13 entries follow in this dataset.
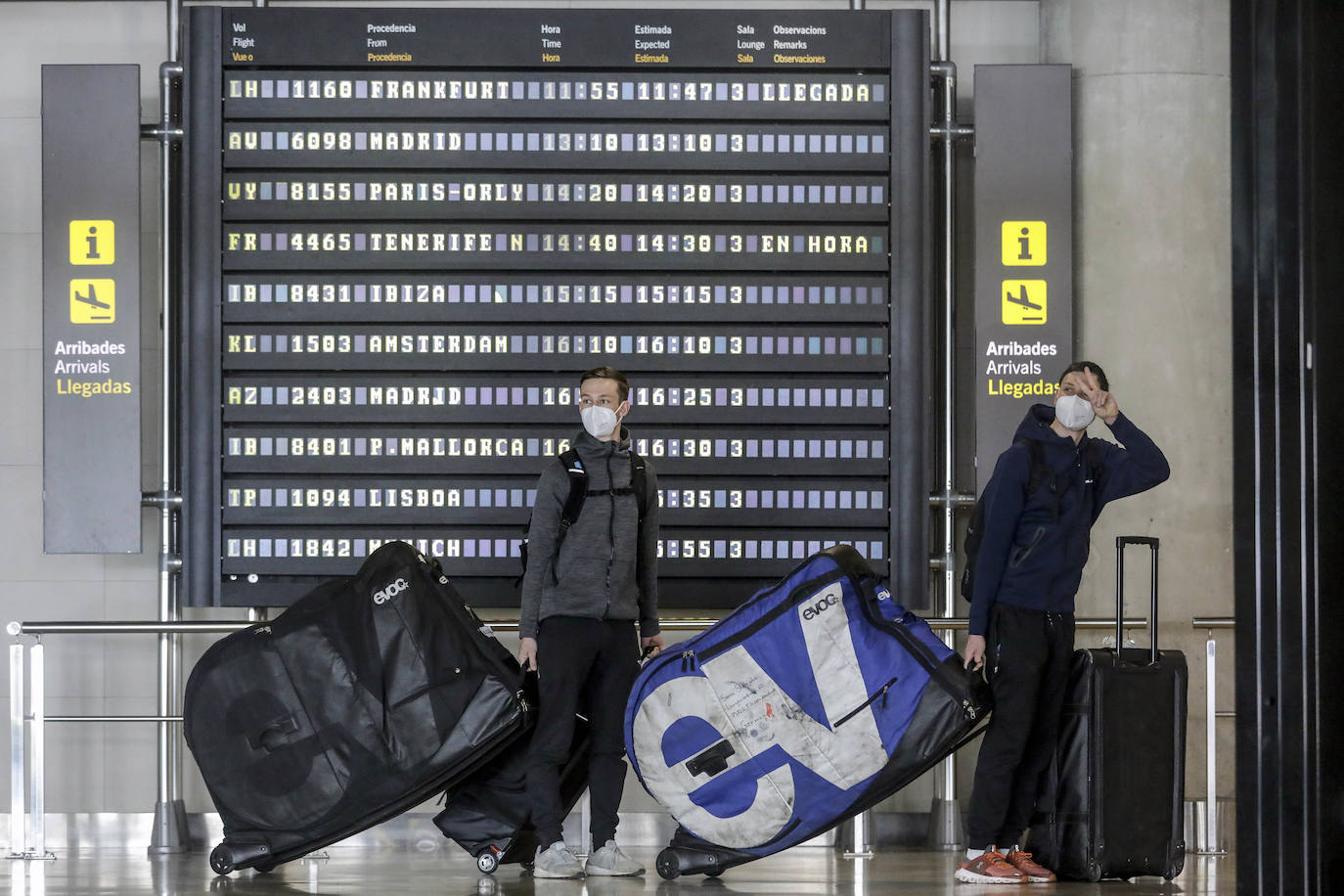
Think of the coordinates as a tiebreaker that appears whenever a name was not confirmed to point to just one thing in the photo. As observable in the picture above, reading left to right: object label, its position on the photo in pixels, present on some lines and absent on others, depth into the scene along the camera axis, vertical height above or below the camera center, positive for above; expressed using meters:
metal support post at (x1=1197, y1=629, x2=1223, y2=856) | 12.25 -1.22
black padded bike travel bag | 10.89 -0.86
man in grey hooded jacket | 11.04 -0.49
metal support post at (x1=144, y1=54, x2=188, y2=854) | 12.85 -0.30
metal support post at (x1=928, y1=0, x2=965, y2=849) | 13.00 +0.15
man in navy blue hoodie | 10.87 -0.45
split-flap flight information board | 12.64 +0.89
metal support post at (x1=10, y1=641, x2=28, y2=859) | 12.06 -1.08
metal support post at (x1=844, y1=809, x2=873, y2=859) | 12.48 -1.51
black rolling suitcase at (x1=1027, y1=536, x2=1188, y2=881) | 10.84 -1.07
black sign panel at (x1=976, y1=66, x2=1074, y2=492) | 12.91 +0.96
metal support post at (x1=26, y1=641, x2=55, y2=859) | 12.09 -1.11
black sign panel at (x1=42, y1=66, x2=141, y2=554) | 12.71 +0.85
